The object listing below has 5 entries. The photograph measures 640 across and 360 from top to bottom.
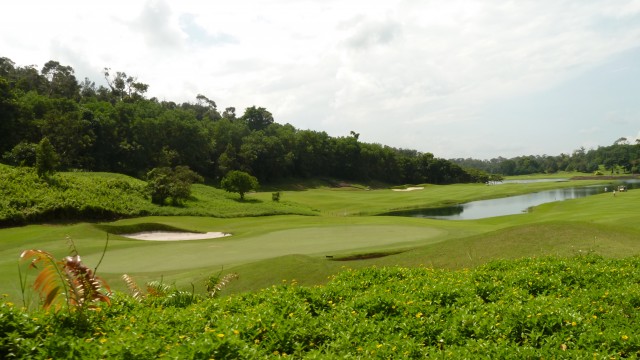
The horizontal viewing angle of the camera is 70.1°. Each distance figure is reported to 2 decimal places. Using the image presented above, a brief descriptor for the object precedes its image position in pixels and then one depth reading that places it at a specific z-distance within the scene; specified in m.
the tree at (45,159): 42.59
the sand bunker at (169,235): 32.97
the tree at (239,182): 60.38
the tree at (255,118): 154.25
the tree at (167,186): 48.72
